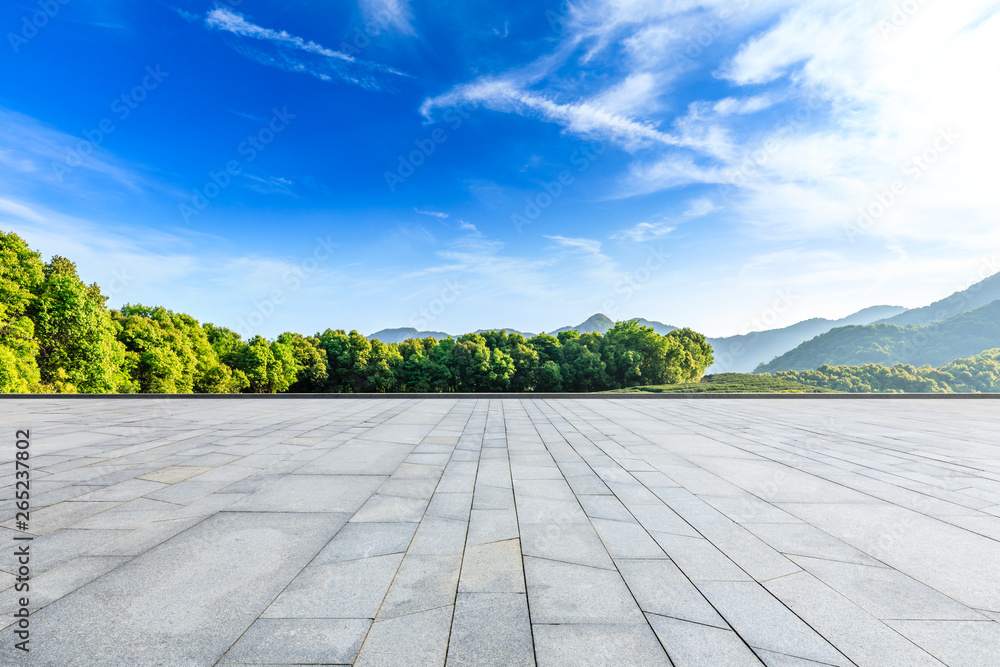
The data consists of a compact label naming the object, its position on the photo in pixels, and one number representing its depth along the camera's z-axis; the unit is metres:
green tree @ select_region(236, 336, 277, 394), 49.09
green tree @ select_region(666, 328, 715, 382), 68.31
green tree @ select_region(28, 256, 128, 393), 28.06
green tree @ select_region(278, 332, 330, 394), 55.59
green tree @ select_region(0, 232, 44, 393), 24.93
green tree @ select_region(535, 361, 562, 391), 57.59
